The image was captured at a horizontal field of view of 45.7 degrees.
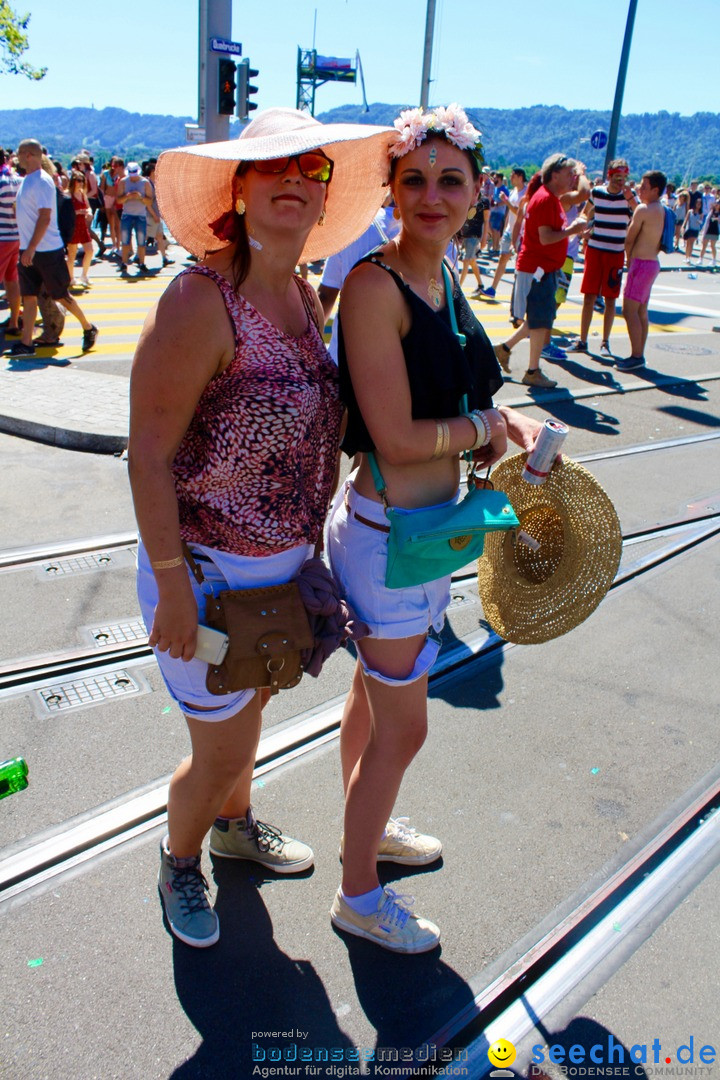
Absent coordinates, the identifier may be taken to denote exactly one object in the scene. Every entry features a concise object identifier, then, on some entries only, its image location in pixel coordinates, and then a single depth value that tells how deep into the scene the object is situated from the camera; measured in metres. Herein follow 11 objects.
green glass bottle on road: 1.80
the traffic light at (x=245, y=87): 11.59
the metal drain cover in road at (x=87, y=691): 3.35
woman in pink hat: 1.82
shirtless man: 9.67
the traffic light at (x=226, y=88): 11.43
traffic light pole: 11.07
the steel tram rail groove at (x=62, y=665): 3.46
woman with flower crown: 2.00
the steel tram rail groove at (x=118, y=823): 2.55
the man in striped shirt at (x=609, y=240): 10.00
